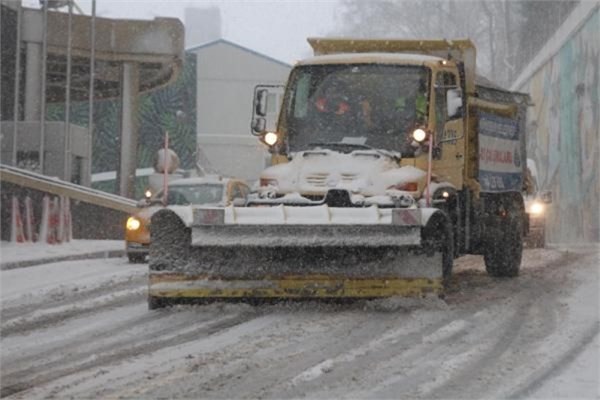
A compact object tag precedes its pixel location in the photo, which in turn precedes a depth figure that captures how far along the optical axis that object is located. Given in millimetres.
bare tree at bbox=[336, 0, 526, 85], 67750
